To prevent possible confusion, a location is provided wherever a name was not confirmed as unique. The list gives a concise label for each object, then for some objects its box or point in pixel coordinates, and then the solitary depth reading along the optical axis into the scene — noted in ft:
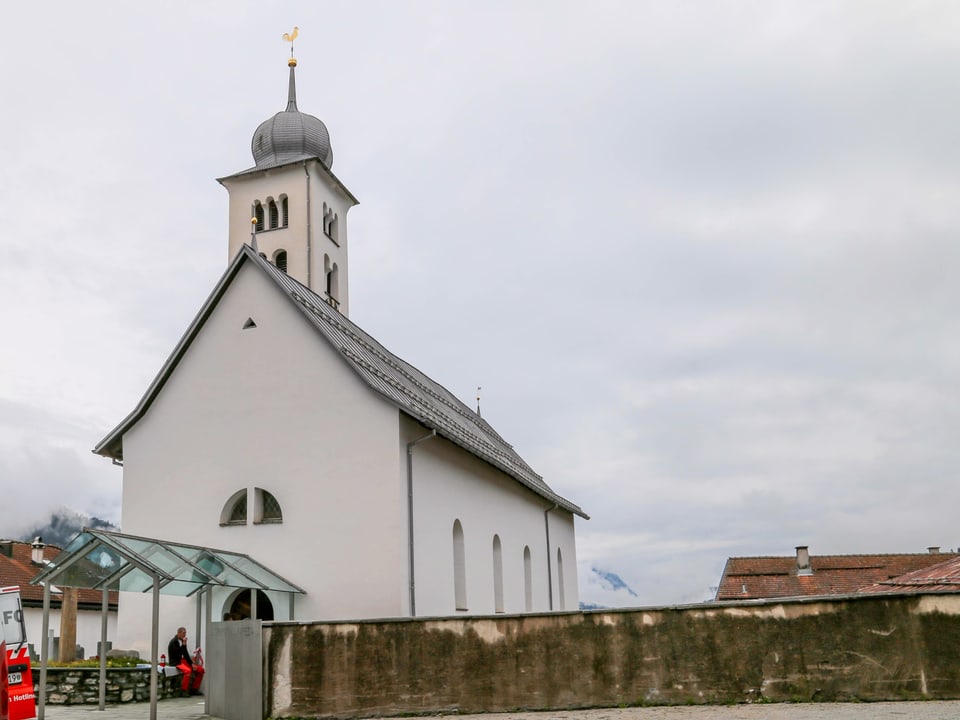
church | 67.31
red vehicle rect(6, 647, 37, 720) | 45.06
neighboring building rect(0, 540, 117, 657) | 134.72
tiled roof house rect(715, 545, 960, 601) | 189.67
